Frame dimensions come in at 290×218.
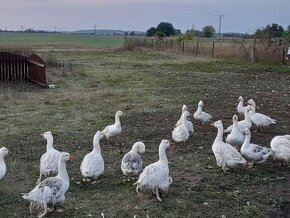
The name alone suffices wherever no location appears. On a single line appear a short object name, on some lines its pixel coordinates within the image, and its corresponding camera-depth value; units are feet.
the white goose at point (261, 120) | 38.68
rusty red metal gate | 66.85
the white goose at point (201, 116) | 40.37
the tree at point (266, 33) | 111.12
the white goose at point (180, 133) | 34.45
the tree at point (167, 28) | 273.46
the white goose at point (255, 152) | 29.53
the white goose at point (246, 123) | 36.16
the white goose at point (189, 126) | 36.92
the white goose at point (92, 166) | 26.45
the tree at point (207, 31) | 273.33
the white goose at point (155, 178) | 24.00
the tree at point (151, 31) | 264.23
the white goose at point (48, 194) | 22.11
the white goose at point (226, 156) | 28.40
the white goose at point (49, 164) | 26.37
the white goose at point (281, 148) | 29.81
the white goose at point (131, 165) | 26.61
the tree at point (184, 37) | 154.49
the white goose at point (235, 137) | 32.68
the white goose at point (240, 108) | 43.27
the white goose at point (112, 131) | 35.24
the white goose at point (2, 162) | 25.39
